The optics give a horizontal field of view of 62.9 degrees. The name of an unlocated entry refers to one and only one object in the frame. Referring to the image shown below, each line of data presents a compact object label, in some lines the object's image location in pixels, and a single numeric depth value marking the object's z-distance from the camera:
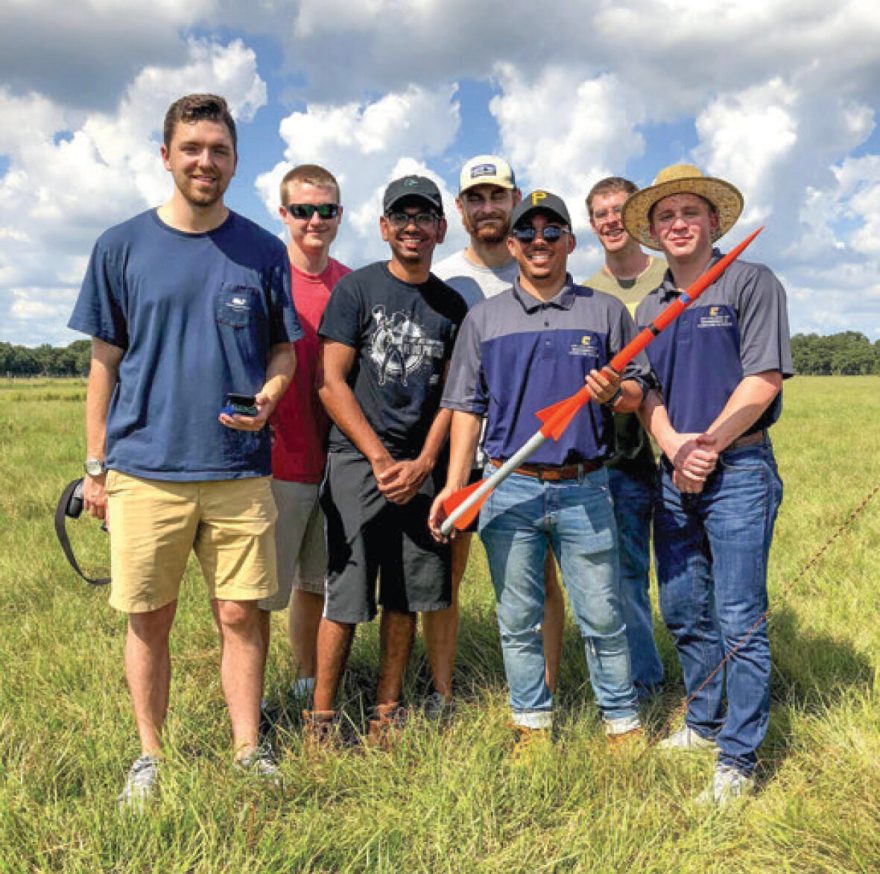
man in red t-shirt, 4.04
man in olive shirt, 3.98
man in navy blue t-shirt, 3.14
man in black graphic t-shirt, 3.70
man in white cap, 4.16
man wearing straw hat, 3.23
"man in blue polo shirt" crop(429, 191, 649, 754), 3.38
